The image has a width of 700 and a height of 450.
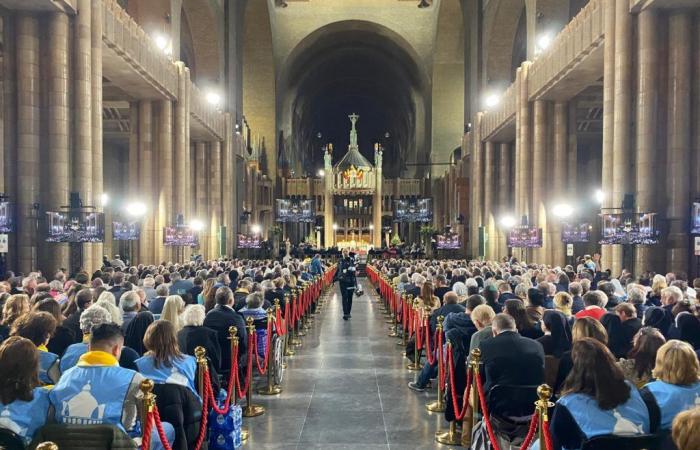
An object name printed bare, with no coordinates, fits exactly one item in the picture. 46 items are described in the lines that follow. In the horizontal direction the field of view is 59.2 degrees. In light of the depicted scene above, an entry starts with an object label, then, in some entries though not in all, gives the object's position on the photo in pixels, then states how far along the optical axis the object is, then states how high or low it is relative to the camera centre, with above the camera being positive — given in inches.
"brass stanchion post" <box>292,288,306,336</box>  547.4 -85.2
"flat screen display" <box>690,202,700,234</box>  551.0 +0.5
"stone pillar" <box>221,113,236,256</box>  1317.7 +79.7
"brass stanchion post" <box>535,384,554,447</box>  159.3 -48.6
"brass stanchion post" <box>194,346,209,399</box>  220.5 -53.0
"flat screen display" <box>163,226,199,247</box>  951.6 -24.2
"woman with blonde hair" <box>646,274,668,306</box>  390.9 -48.3
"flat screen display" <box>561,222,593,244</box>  772.0 -15.4
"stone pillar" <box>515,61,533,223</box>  999.6 +116.3
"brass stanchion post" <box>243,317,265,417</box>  312.2 -94.8
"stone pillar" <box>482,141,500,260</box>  1289.4 +36.3
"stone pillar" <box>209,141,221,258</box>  1270.9 +55.1
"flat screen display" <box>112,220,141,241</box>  783.7 -10.9
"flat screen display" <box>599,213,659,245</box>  575.2 -8.9
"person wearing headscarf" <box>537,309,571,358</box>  258.1 -49.1
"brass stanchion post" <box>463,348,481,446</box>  224.5 -60.5
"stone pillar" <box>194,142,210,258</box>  1291.1 +75.0
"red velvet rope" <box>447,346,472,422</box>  243.9 -70.6
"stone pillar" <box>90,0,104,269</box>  649.0 +120.8
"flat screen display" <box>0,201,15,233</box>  541.0 +4.3
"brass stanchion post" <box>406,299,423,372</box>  409.6 -87.4
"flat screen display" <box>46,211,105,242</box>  580.7 -4.4
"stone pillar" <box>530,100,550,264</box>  976.3 +93.9
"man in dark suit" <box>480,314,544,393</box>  217.5 -50.0
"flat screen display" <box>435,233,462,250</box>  1301.7 -45.7
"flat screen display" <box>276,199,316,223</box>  1692.9 +27.4
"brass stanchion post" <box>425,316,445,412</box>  319.0 -93.0
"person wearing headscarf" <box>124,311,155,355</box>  268.4 -47.8
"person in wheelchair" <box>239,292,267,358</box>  364.2 -55.9
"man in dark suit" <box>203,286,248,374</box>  303.7 -51.6
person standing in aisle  657.4 -70.5
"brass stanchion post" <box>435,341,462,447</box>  269.8 -96.6
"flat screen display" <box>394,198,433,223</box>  1766.7 +30.0
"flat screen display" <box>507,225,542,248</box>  913.5 -25.5
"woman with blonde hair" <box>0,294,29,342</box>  280.5 -39.9
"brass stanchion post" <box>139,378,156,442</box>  158.9 -46.7
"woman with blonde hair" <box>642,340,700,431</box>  156.9 -42.8
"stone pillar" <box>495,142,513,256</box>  1269.7 +61.1
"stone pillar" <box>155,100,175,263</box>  985.5 +92.1
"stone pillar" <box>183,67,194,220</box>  1032.8 +139.5
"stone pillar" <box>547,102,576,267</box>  968.9 +91.8
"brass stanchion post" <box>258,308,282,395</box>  353.4 -95.6
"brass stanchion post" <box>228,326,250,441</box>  281.5 -56.2
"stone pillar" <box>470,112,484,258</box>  1323.8 +68.4
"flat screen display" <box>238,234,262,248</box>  1336.1 -44.2
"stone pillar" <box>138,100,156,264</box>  976.9 +90.0
